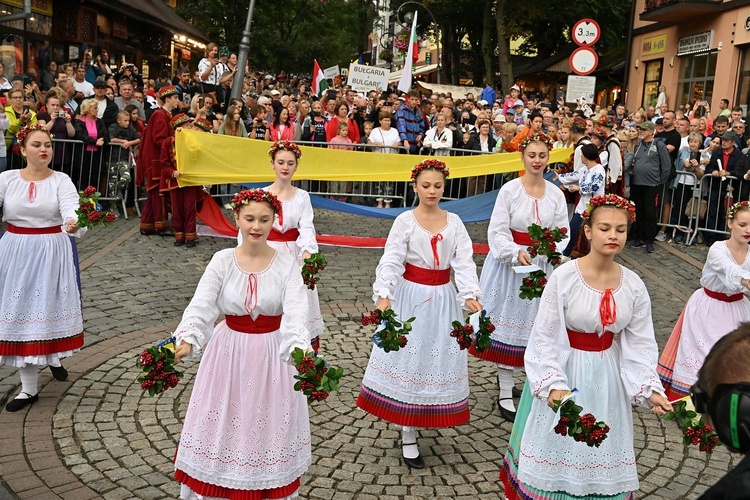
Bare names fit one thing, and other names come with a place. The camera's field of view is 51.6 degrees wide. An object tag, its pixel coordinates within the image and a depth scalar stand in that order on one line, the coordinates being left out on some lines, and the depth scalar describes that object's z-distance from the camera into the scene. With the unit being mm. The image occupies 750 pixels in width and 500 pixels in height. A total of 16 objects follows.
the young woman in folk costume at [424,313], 5598
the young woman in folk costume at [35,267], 6305
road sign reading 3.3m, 13062
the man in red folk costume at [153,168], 12273
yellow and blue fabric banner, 12016
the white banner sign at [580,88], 14031
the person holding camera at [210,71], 17062
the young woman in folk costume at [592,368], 4230
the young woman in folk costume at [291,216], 7105
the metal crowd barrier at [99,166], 13273
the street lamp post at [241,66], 15680
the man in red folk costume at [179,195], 12126
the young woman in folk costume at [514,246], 6672
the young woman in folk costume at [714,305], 6359
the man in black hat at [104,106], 14000
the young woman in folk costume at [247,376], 4379
